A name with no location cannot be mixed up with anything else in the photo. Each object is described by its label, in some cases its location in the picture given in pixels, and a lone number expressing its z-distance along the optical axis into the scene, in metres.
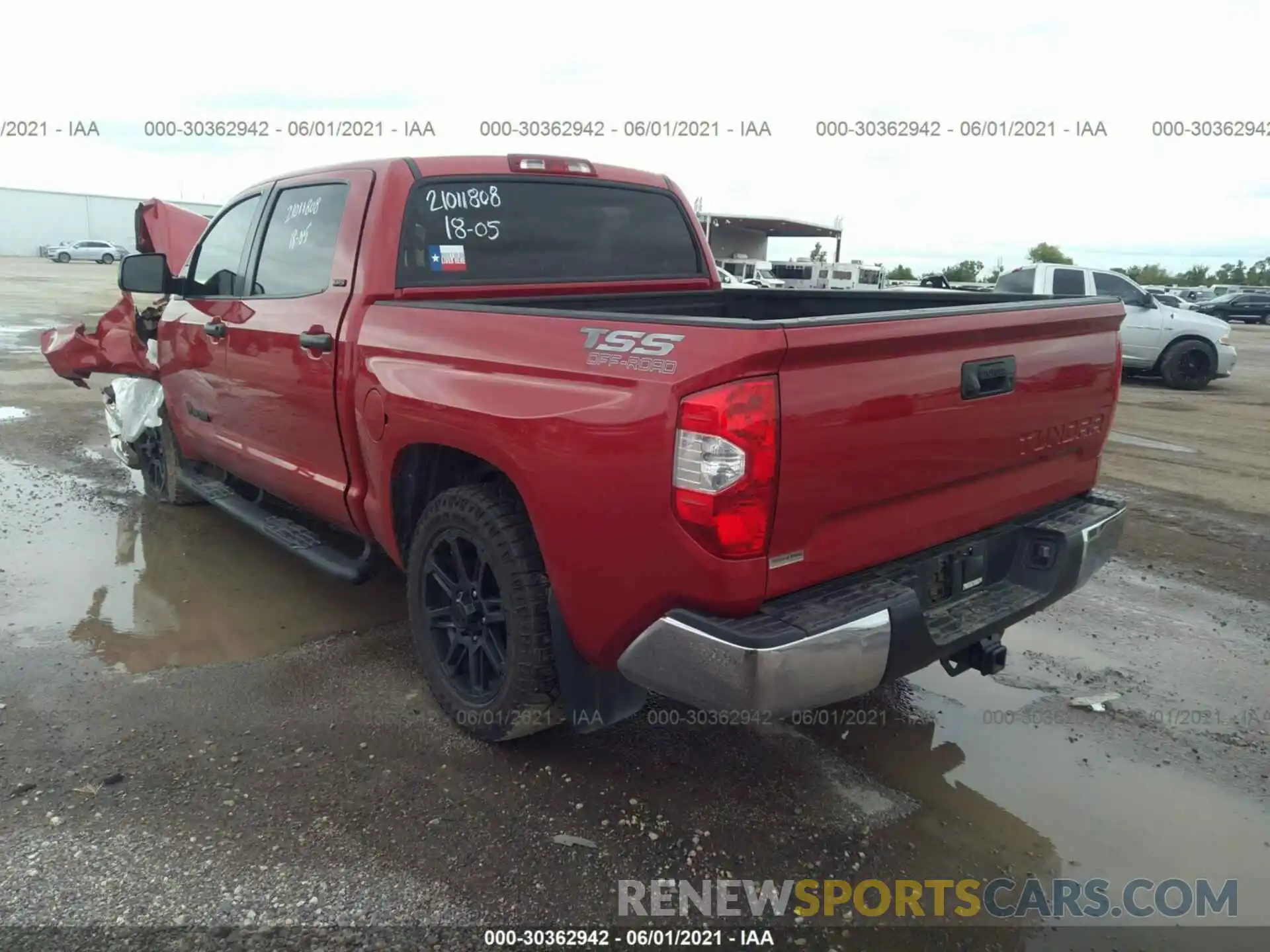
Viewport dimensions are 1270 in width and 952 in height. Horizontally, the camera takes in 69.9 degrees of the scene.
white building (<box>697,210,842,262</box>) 46.03
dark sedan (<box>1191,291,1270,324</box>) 36.16
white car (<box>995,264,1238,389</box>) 13.09
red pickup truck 2.22
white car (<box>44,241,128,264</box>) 47.88
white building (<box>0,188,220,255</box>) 55.16
